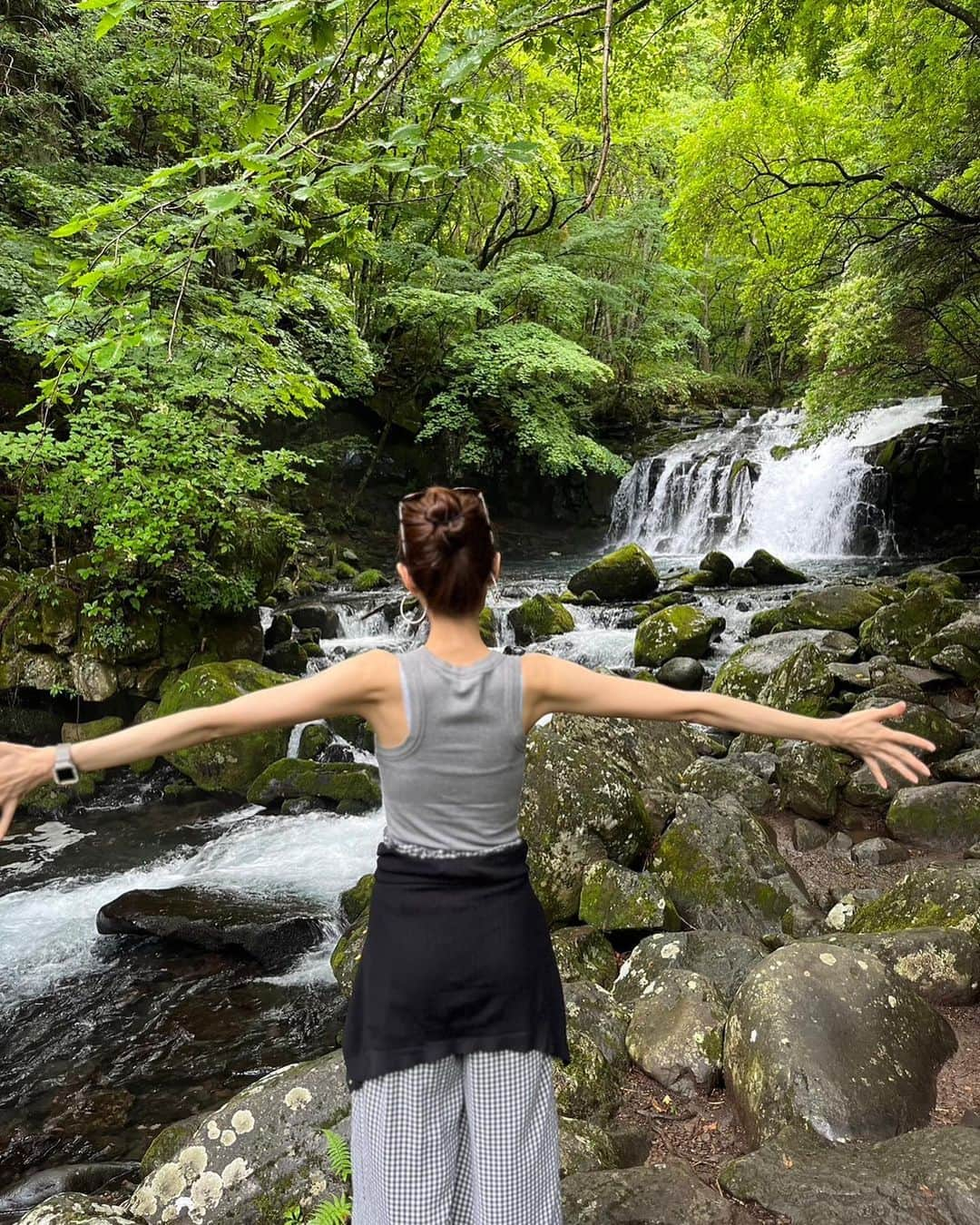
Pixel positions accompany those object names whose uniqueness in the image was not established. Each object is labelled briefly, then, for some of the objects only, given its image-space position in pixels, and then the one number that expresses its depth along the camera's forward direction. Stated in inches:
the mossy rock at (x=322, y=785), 357.7
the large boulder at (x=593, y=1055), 136.8
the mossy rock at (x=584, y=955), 181.9
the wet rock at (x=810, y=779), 265.6
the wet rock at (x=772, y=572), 629.6
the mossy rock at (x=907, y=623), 382.0
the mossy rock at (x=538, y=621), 542.0
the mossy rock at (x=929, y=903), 165.2
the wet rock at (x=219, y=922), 248.1
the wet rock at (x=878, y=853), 237.6
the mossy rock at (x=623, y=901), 196.7
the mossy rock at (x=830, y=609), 451.5
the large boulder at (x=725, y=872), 203.0
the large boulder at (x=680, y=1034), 141.7
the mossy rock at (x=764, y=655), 362.6
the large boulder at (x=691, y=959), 170.7
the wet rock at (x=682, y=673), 428.1
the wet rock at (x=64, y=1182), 150.8
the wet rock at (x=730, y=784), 273.9
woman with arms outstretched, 68.1
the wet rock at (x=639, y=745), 283.6
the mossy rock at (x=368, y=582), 719.1
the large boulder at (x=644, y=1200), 97.7
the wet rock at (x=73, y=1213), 105.2
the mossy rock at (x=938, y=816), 235.9
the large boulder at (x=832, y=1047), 120.5
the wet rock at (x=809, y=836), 253.0
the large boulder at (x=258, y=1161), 116.0
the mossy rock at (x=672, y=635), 462.9
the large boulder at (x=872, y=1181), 92.3
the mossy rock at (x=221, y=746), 379.2
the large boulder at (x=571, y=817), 214.4
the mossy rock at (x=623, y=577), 620.1
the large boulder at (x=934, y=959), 149.8
